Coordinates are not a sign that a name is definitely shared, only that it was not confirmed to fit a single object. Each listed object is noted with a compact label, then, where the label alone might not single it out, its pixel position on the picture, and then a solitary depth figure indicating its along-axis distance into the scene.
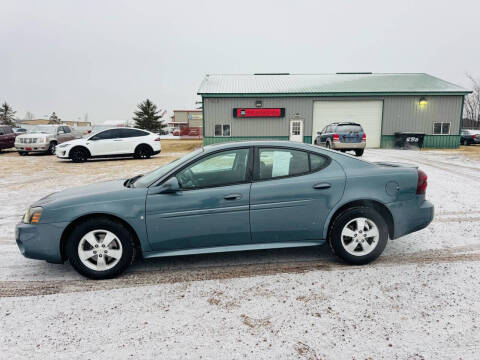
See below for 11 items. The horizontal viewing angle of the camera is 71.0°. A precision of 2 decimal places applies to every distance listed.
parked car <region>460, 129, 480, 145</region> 28.95
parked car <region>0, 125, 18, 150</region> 20.73
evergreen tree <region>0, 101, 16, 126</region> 93.25
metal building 25.16
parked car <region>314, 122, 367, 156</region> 15.45
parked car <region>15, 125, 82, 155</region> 18.72
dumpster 23.75
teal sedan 3.53
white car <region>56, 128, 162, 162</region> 15.20
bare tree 49.91
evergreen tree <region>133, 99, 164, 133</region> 63.72
